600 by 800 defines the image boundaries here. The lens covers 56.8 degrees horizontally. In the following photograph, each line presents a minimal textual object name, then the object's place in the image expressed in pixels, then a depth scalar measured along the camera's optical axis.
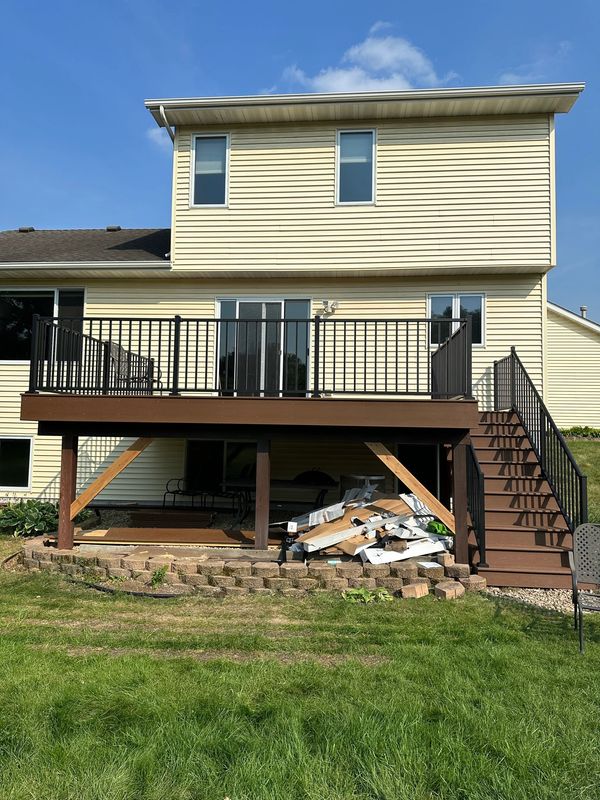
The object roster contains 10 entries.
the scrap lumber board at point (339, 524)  6.94
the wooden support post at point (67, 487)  7.36
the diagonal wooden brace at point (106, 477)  7.35
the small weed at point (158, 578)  6.35
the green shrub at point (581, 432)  17.03
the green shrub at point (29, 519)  8.95
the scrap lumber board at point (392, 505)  7.36
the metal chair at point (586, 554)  4.88
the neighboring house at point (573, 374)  18.41
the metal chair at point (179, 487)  10.57
